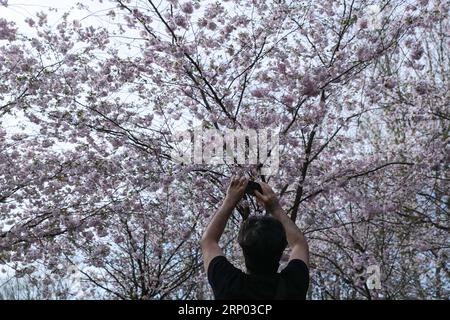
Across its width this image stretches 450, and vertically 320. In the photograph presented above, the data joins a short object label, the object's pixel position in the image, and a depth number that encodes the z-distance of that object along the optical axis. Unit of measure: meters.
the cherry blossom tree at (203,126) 6.52
